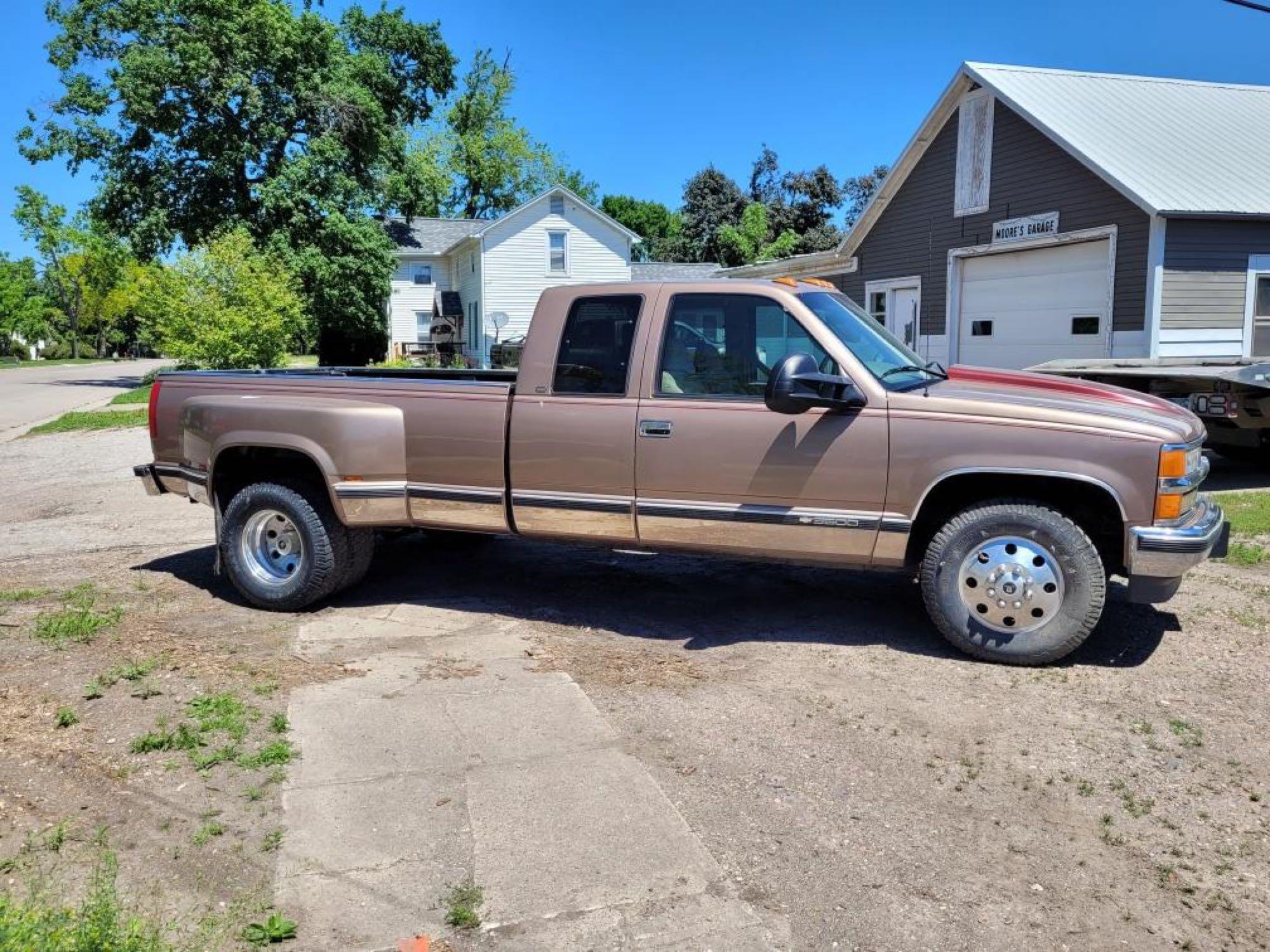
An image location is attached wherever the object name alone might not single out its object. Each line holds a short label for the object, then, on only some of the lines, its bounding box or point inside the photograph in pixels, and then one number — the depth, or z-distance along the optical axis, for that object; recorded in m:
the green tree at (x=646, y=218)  81.12
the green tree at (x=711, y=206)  58.75
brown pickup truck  5.04
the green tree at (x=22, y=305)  81.62
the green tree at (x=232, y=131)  31.28
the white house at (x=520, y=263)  38.44
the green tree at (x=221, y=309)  23.69
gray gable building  14.37
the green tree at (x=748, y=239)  52.47
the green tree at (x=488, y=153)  58.72
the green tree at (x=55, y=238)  70.56
